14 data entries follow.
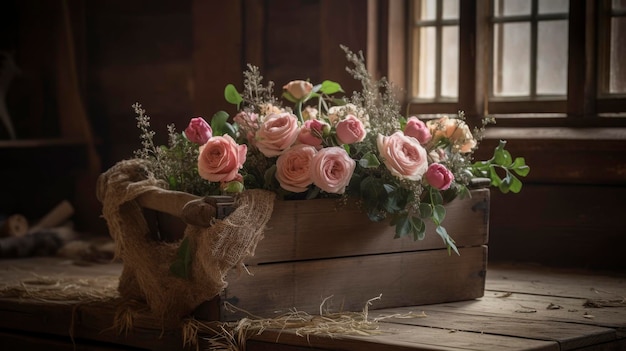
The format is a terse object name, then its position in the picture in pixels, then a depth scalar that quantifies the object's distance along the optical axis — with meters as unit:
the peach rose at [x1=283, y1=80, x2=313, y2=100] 2.83
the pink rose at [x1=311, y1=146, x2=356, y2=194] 2.58
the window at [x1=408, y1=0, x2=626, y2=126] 3.67
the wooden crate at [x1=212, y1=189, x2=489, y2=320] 2.64
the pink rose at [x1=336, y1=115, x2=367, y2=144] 2.66
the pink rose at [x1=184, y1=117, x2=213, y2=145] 2.70
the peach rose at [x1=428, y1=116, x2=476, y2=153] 2.88
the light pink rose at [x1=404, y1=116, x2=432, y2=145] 2.79
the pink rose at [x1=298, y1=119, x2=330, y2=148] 2.67
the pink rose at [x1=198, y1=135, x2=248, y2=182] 2.56
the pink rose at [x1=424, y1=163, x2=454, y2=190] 2.69
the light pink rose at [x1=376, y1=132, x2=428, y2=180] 2.63
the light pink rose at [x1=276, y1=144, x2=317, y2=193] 2.60
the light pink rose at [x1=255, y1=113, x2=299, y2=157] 2.63
